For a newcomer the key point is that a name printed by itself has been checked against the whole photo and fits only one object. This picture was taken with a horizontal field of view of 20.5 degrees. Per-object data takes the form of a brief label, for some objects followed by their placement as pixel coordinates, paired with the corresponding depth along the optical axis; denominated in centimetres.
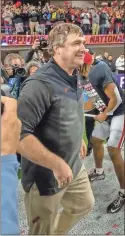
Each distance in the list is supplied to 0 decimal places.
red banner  805
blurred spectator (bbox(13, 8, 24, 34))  815
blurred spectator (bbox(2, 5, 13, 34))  727
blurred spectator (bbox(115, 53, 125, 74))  635
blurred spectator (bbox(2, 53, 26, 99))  186
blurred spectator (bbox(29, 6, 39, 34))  799
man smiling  117
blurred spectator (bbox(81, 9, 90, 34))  882
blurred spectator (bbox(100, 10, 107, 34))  945
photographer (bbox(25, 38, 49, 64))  244
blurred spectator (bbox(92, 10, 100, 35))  925
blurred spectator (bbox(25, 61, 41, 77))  230
